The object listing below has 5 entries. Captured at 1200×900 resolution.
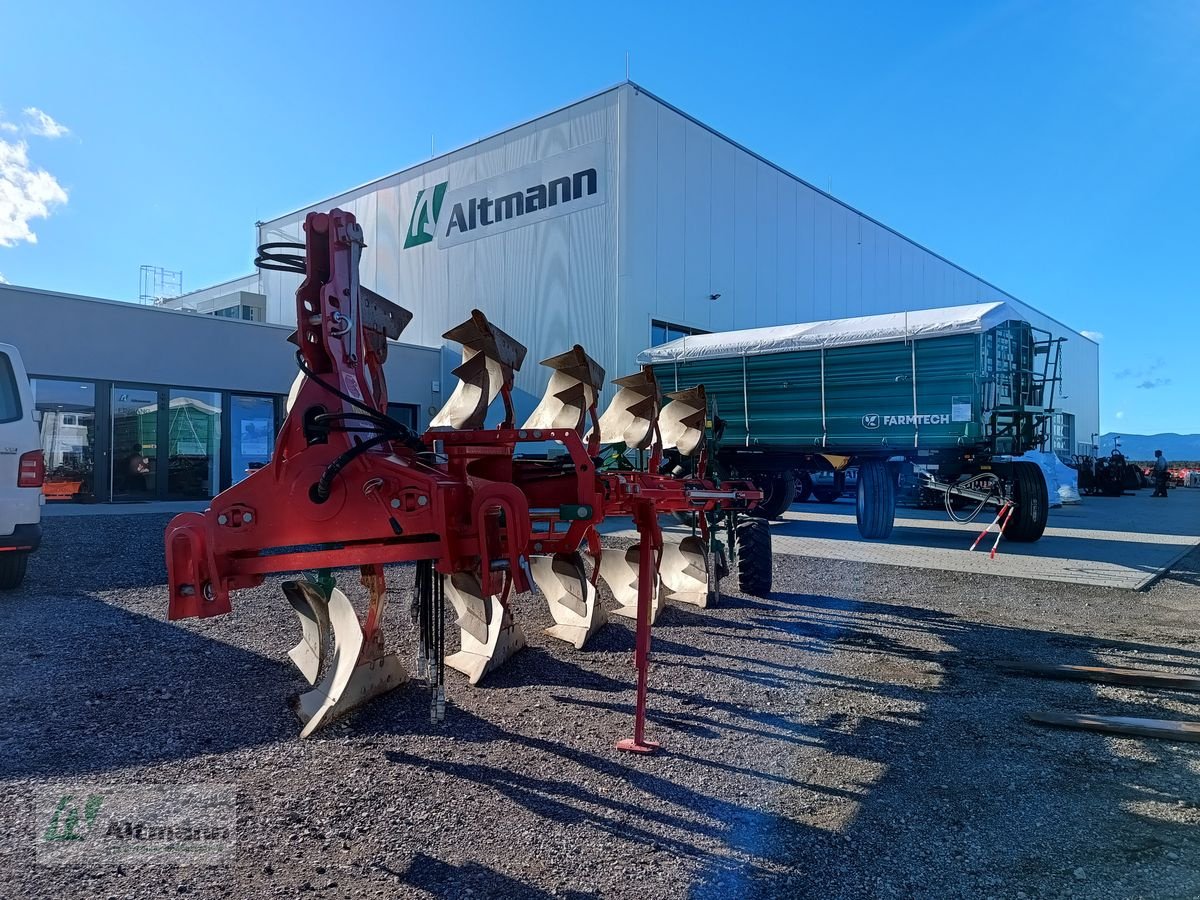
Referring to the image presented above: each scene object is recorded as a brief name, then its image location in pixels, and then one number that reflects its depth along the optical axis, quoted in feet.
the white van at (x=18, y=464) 19.76
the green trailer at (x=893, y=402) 35.76
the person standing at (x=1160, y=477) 91.81
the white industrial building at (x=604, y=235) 55.26
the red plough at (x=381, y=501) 10.33
